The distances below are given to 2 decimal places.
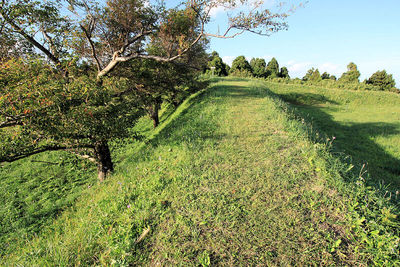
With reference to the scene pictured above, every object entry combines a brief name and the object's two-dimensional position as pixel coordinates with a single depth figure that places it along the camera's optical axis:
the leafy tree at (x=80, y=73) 4.30
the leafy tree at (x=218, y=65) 45.47
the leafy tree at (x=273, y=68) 51.16
